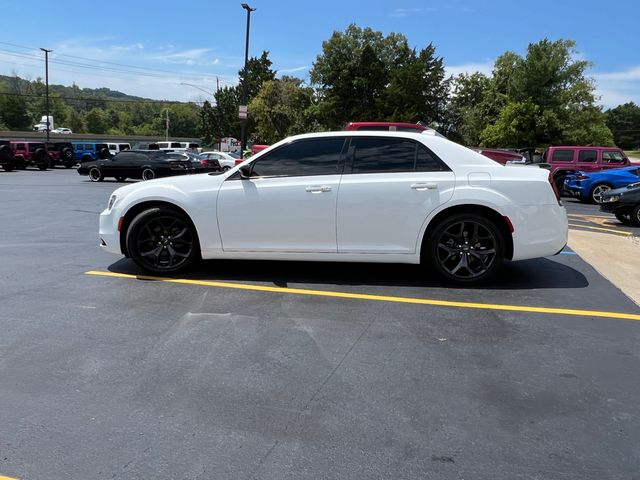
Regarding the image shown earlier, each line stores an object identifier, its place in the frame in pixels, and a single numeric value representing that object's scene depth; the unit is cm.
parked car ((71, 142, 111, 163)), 4173
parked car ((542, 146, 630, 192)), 1922
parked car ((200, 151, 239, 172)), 3214
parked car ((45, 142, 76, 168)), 3891
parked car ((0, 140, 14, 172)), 3300
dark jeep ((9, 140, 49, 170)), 3609
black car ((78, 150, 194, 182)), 2330
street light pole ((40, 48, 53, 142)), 4762
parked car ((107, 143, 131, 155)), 4453
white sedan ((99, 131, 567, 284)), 549
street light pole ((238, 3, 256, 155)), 2750
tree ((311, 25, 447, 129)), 5406
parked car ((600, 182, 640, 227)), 1140
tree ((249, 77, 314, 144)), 6398
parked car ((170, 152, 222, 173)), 2477
